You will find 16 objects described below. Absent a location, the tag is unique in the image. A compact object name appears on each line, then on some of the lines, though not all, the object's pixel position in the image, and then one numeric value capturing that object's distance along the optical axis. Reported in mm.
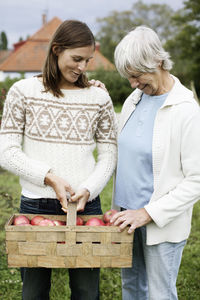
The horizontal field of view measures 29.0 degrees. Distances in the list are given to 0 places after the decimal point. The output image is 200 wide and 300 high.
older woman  1852
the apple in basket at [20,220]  1882
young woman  1974
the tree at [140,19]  41031
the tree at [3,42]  70438
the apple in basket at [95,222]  1955
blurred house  28156
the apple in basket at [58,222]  1937
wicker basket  1744
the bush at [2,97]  5206
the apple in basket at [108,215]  1973
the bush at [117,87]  18875
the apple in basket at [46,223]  1875
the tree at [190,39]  27828
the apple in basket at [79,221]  2006
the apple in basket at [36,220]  1911
